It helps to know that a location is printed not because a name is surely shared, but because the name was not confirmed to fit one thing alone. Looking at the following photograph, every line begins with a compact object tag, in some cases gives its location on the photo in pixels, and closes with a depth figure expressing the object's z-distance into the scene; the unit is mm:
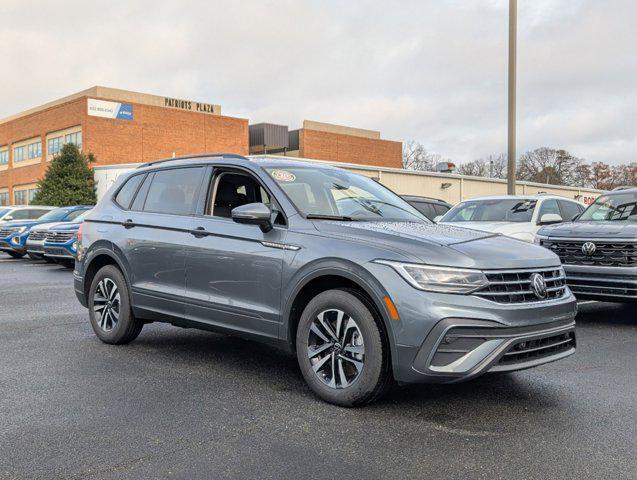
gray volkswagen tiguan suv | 3926
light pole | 13727
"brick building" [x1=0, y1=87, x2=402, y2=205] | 46000
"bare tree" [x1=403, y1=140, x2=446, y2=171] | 86625
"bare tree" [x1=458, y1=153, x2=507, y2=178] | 85625
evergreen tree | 38344
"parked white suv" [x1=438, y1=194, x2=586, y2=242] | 10297
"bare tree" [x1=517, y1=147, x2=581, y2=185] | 80750
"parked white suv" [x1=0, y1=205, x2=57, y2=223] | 20538
